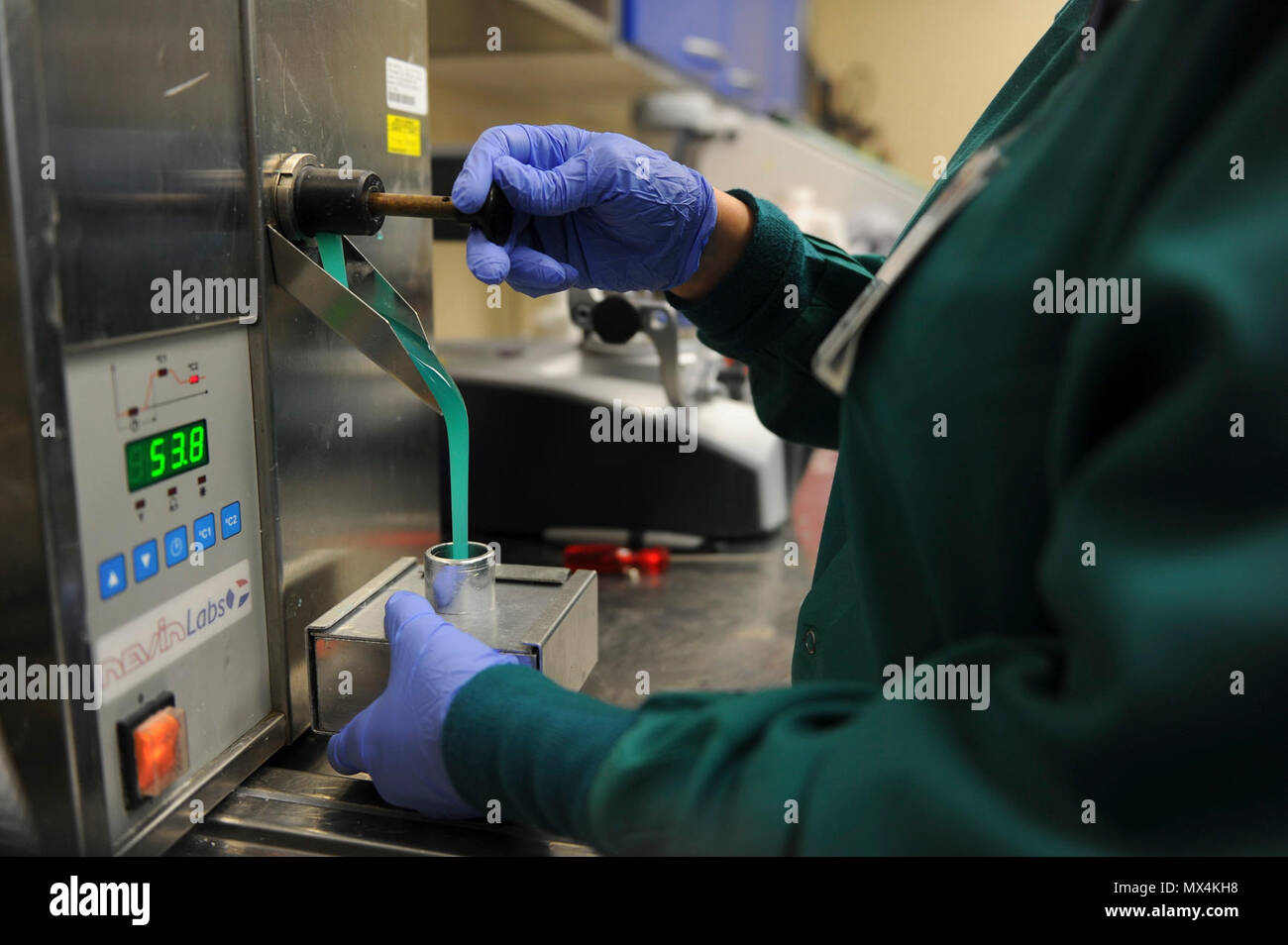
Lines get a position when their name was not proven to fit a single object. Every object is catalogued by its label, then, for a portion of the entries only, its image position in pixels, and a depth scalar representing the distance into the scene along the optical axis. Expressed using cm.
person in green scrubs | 34
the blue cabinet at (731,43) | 200
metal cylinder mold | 67
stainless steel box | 65
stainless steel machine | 45
